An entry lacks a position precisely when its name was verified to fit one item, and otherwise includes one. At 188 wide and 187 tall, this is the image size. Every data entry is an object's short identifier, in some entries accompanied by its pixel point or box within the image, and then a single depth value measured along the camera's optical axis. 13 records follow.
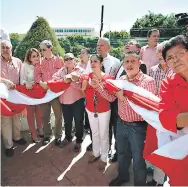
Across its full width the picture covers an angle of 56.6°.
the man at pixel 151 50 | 3.33
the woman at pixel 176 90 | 1.46
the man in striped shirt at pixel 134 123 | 2.06
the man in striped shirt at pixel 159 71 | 2.48
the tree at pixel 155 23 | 22.26
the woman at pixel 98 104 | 2.47
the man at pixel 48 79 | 3.14
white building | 59.15
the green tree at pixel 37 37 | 7.26
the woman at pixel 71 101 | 2.94
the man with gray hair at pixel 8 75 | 2.94
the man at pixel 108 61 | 2.79
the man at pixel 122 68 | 2.46
